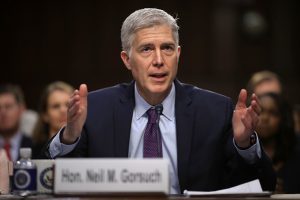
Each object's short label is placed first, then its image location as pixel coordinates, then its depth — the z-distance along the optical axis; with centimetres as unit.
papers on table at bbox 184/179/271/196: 386
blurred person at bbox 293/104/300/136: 955
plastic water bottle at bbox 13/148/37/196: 394
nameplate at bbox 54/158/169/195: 364
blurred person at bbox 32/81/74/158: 870
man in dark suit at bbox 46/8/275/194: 478
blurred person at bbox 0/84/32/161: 923
